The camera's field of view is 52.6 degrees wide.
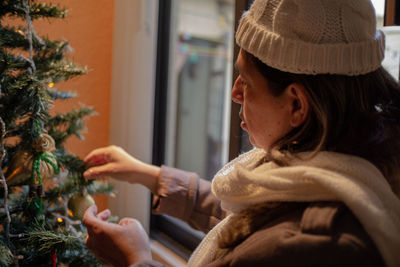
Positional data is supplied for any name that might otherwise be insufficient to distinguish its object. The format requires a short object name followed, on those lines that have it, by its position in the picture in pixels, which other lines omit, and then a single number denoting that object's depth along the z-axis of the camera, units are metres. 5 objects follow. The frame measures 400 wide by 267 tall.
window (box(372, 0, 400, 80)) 0.77
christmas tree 0.84
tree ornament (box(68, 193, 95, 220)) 1.01
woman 0.51
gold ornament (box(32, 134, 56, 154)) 0.86
